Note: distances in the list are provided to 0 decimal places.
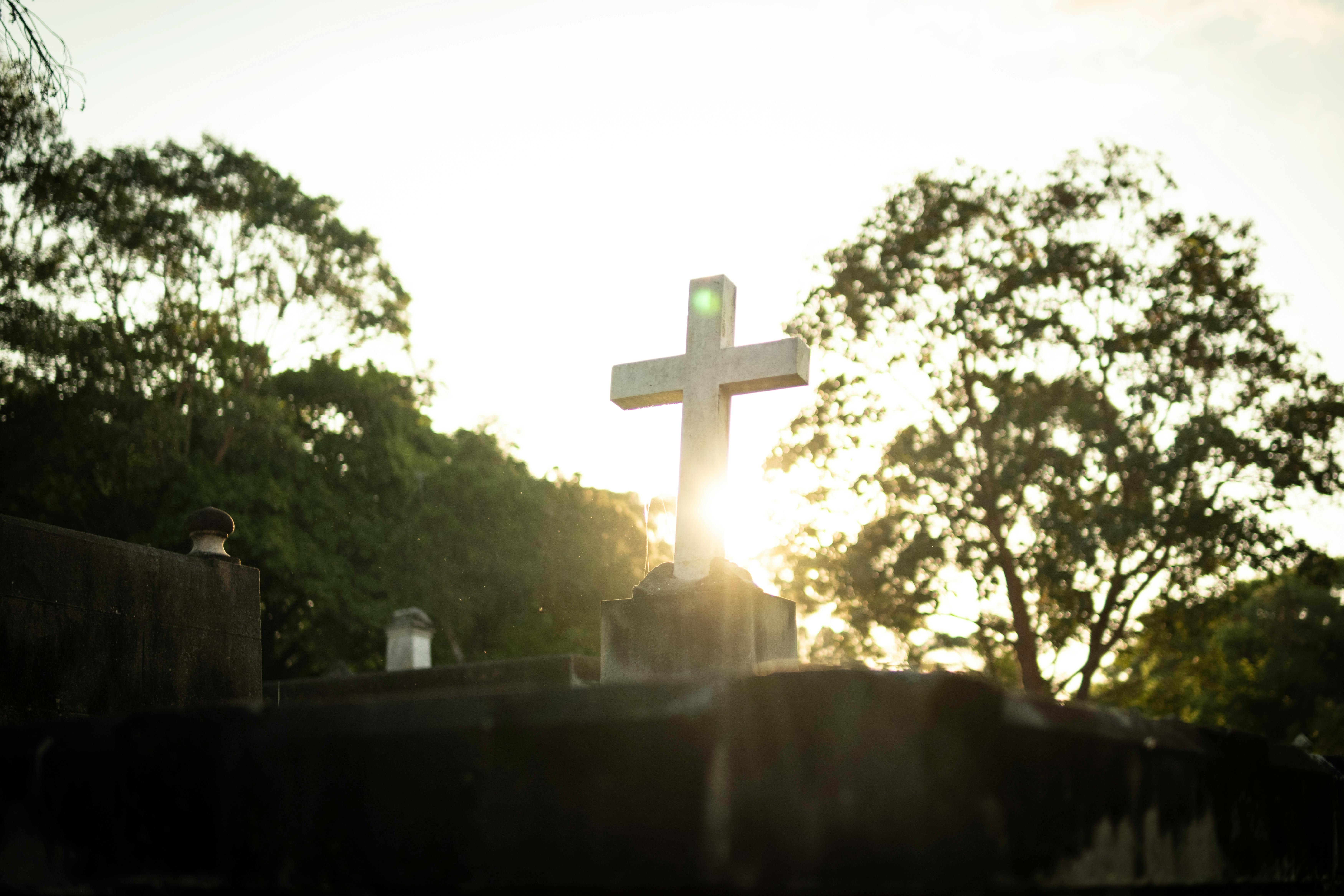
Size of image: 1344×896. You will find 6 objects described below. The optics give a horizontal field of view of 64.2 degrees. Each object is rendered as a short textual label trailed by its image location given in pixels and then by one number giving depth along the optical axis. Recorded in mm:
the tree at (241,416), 17828
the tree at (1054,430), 15570
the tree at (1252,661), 17156
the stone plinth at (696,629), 5418
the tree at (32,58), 5496
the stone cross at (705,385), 5977
